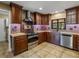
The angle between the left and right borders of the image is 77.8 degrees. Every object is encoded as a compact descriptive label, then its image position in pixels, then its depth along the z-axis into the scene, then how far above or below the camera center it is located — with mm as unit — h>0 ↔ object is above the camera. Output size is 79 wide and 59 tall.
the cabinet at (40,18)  3610 +720
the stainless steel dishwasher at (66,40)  2566 -709
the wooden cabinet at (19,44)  2030 -731
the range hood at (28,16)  3159 +763
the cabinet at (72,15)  2605 +678
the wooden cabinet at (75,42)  2395 -730
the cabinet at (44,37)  3330 -671
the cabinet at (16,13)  2283 +723
